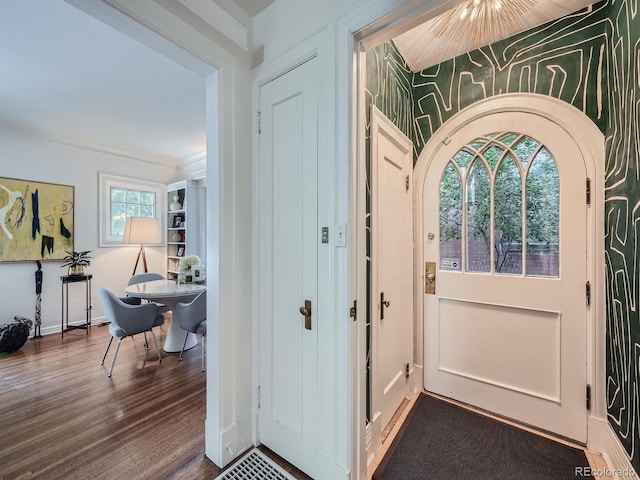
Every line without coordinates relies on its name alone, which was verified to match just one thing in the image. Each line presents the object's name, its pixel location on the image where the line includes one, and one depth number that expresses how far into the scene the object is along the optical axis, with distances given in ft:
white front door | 5.50
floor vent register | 4.52
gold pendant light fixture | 5.05
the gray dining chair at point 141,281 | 10.08
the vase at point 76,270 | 11.85
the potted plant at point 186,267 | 10.22
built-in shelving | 14.69
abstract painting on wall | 10.65
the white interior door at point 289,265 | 4.55
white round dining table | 8.54
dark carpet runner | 4.69
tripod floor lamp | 11.49
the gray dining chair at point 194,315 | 8.32
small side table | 11.66
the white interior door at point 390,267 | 5.27
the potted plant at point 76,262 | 11.90
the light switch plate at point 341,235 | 4.06
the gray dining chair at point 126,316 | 7.90
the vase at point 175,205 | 15.51
